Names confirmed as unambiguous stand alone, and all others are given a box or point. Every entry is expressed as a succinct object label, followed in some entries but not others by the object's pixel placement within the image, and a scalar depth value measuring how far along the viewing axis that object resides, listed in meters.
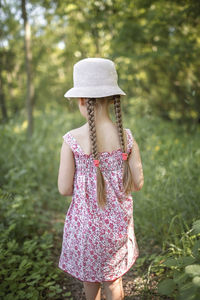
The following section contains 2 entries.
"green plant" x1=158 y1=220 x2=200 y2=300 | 1.07
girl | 1.41
